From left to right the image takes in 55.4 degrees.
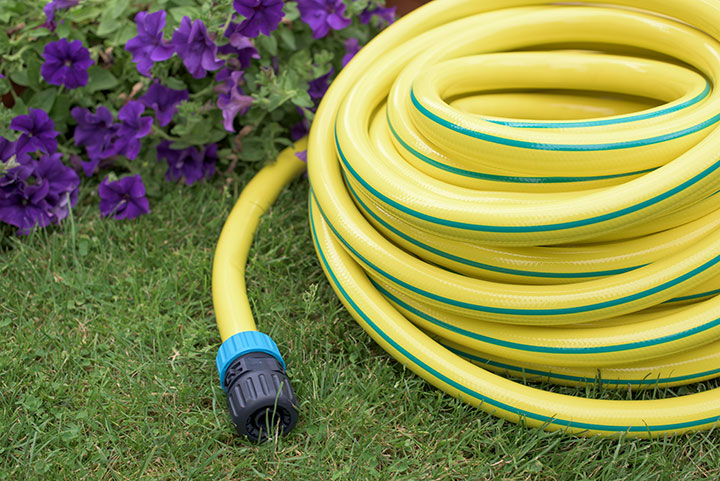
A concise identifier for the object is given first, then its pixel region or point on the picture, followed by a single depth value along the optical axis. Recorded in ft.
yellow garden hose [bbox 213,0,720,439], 5.00
